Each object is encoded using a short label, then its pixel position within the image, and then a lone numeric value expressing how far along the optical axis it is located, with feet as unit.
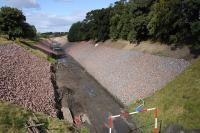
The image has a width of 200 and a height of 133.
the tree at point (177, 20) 59.77
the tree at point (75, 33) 186.92
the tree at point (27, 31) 152.72
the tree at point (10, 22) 138.95
